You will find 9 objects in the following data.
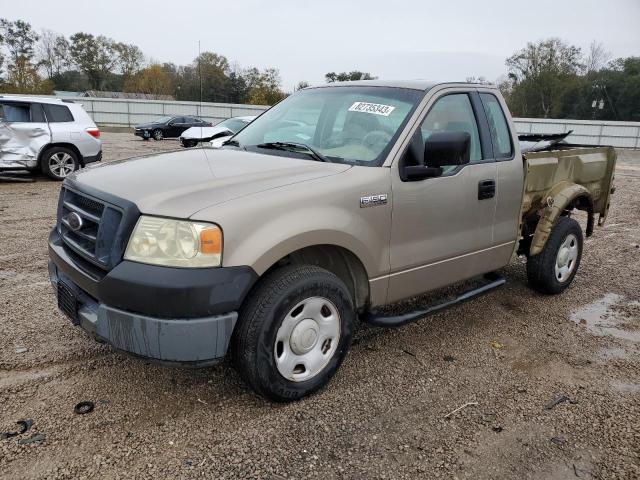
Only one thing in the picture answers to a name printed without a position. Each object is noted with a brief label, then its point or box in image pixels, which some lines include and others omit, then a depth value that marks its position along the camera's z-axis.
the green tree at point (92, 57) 76.56
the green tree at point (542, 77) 61.59
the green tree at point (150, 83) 75.38
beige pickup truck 2.55
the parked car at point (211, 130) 15.27
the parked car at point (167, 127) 27.66
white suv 10.12
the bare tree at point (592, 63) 65.88
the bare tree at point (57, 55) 74.75
